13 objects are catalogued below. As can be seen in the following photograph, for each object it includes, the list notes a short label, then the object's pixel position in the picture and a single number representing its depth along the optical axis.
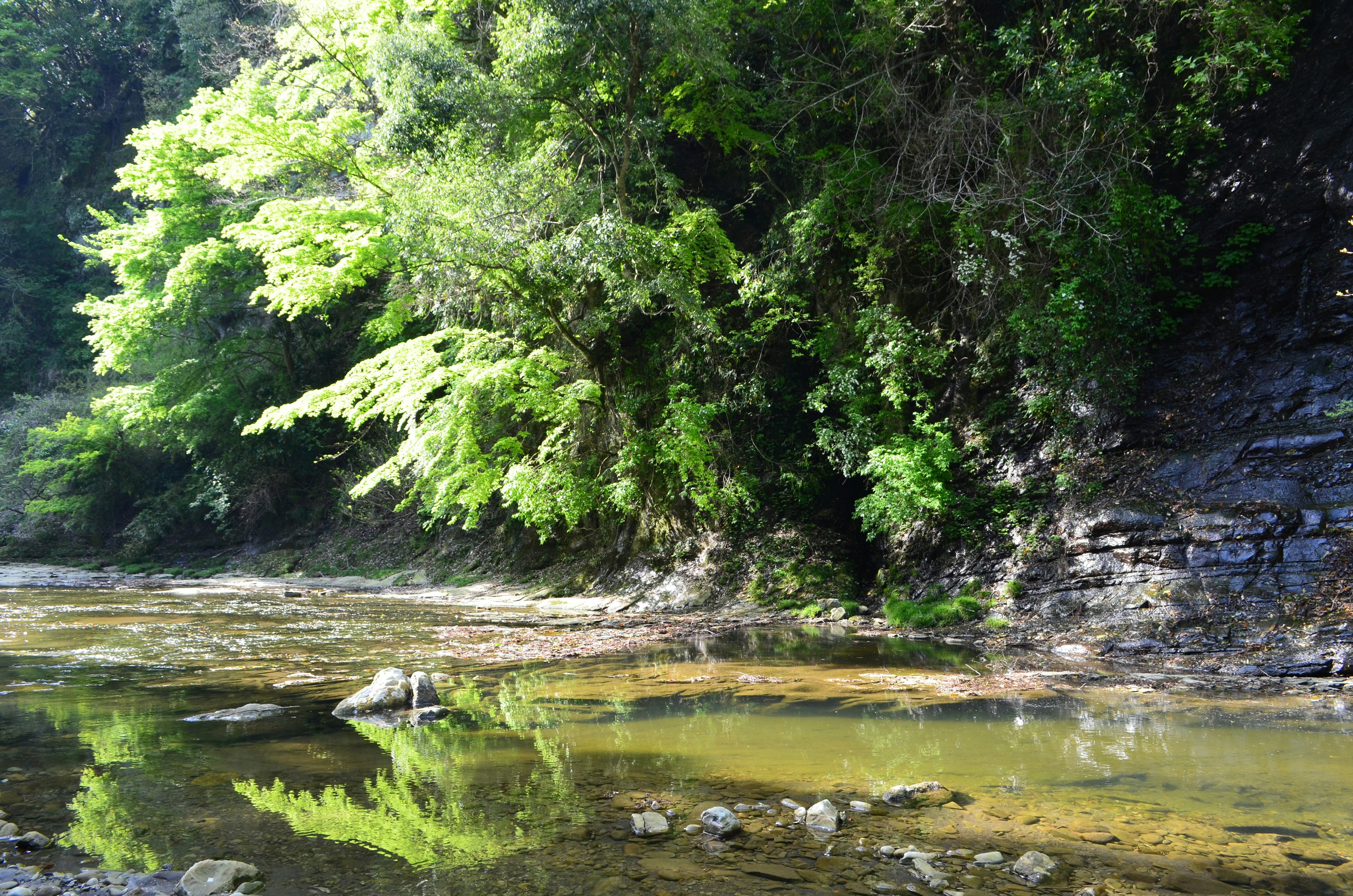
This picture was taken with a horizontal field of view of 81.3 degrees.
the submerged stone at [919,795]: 3.61
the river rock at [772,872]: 2.88
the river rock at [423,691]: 5.60
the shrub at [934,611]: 9.25
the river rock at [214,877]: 2.67
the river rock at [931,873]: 2.84
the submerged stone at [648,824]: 3.28
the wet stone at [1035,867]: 2.86
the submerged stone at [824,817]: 3.35
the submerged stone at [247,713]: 5.21
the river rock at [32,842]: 3.02
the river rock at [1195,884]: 2.78
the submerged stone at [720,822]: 3.26
